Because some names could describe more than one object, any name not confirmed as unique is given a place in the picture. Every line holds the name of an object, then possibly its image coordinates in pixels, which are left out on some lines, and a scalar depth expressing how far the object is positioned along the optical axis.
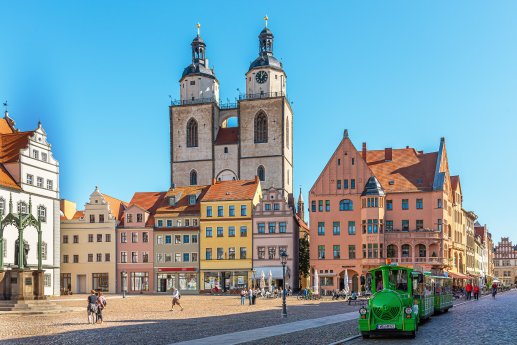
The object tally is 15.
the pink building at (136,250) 87.00
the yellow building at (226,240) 84.06
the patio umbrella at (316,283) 71.69
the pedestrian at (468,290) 68.16
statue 70.69
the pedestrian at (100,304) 35.06
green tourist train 25.38
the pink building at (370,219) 80.94
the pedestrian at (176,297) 45.81
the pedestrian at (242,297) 56.16
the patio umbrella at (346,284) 71.22
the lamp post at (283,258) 41.00
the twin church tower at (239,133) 105.62
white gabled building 71.94
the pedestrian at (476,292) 67.50
